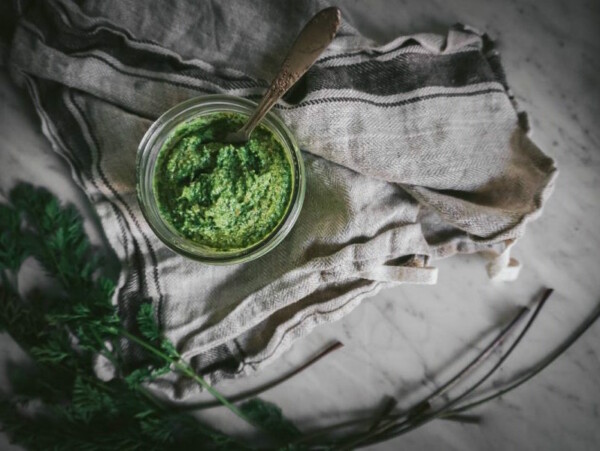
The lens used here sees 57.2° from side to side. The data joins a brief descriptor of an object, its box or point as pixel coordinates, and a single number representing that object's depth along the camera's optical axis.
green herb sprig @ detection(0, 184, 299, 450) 0.35
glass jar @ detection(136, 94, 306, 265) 0.30
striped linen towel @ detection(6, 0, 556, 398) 0.32
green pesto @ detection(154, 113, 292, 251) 0.29
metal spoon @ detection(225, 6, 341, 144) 0.27
